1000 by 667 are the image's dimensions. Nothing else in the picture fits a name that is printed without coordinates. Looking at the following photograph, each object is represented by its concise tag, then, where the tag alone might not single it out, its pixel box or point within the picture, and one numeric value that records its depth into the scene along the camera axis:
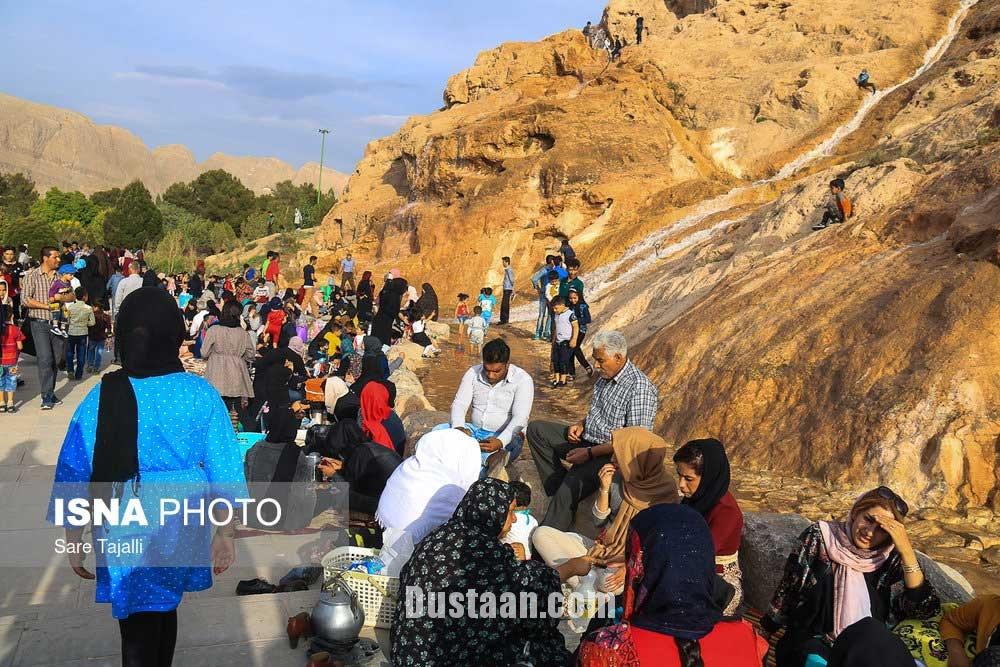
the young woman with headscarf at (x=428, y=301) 18.33
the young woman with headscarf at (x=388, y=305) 13.27
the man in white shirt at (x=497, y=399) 6.03
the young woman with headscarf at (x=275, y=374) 7.63
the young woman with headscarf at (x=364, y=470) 5.75
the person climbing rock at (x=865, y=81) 27.78
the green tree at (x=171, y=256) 41.62
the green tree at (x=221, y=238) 51.66
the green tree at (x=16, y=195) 60.56
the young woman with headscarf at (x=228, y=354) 8.52
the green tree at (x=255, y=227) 52.94
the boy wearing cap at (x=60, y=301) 9.60
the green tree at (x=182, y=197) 63.28
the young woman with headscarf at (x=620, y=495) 4.63
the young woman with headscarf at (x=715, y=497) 4.11
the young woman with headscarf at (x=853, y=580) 3.57
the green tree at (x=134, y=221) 54.75
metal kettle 3.89
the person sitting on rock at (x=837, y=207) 11.22
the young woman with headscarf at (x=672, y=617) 2.76
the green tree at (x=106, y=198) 66.00
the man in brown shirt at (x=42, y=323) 9.21
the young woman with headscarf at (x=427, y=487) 4.52
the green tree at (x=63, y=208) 60.00
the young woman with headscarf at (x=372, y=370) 6.88
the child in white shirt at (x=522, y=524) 4.61
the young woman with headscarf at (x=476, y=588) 3.33
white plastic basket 4.38
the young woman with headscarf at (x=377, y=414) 6.35
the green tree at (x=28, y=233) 43.53
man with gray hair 5.36
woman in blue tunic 2.84
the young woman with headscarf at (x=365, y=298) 16.17
